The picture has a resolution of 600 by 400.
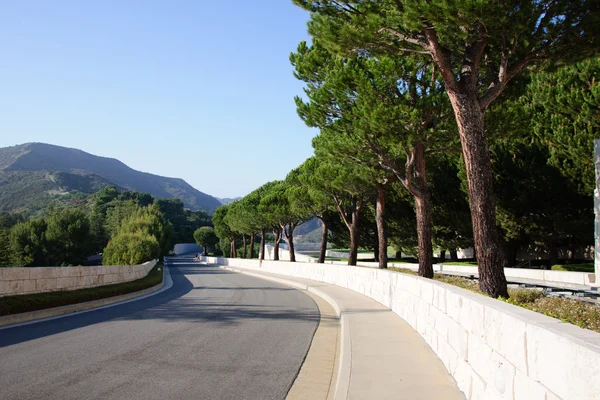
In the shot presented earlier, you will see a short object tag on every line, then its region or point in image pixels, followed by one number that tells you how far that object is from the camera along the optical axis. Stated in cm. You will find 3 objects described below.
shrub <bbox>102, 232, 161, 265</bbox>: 3838
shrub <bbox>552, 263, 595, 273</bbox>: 2927
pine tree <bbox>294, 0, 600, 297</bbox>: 1106
